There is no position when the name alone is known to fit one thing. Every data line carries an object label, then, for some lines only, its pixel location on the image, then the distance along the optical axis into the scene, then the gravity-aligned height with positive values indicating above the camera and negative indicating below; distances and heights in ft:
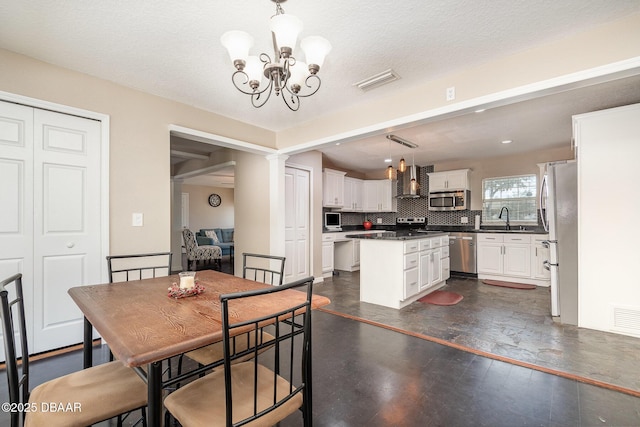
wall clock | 34.58 +2.05
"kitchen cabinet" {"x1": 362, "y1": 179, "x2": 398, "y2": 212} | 22.88 +1.59
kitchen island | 11.80 -2.36
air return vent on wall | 8.80 -3.35
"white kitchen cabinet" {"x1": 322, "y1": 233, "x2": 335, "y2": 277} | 17.98 -2.44
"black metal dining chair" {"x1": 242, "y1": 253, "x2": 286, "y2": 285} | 13.73 -2.39
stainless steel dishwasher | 17.87 -2.42
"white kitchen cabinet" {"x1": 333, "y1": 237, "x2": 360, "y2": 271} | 19.88 -2.77
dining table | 3.09 -1.41
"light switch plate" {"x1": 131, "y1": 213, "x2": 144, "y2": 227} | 9.11 -0.06
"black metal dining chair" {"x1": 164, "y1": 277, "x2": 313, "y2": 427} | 3.27 -2.38
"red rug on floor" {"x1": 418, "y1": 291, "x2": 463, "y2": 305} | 12.66 -3.90
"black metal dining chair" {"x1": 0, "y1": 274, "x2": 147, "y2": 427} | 3.31 -2.33
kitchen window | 17.94 +1.03
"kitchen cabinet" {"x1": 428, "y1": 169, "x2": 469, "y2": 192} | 19.45 +2.46
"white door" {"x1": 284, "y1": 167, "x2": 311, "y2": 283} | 15.62 -0.47
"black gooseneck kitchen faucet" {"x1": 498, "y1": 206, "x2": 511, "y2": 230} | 18.07 -0.06
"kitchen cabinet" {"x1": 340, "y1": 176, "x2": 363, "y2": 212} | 21.88 +1.69
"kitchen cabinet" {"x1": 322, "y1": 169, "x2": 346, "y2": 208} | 19.64 +1.95
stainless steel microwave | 19.63 +1.03
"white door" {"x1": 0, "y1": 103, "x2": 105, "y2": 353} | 7.58 -0.04
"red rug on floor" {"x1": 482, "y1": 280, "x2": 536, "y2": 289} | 15.44 -3.96
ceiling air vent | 8.21 +4.09
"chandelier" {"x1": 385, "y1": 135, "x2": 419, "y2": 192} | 13.16 +2.55
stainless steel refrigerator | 10.04 -0.90
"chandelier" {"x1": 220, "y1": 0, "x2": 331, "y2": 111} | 4.85 +3.12
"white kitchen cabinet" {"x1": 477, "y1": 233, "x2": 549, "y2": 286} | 15.83 -2.51
